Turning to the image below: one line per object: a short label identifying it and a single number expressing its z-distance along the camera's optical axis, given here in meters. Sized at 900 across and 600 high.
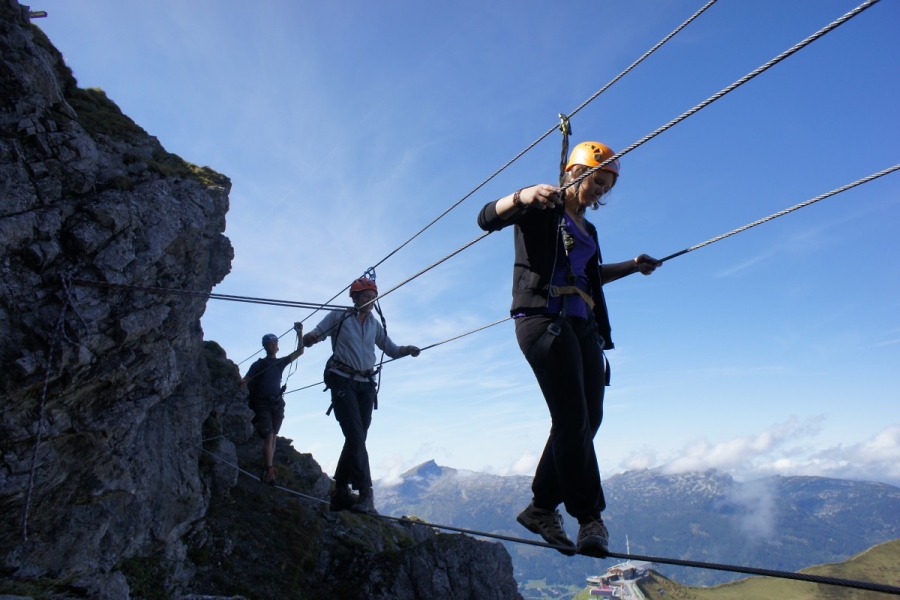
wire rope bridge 3.18
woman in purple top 4.86
